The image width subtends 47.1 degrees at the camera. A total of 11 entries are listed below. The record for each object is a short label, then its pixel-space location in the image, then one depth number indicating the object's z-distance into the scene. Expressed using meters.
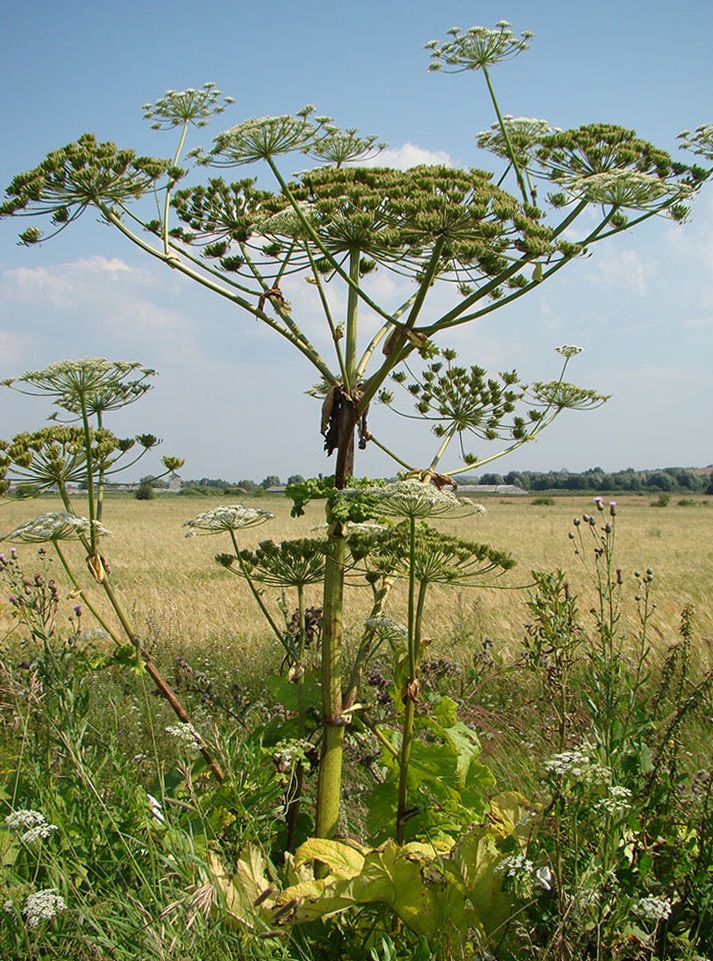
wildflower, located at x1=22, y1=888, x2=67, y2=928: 2.22
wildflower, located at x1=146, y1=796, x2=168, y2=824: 2.70
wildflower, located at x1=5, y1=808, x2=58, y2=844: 2.54
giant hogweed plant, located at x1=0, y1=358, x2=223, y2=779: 3.45
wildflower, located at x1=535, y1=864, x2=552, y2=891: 2.58
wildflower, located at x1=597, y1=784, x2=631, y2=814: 2.42
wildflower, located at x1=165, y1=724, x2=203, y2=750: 2.62
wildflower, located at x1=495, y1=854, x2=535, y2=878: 2.44
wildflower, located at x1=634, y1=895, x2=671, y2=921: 2.34
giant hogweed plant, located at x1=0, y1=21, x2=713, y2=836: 2.95
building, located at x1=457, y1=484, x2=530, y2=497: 106.94
